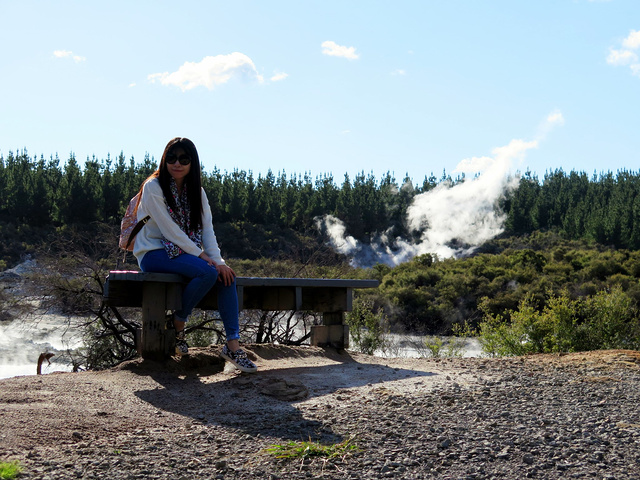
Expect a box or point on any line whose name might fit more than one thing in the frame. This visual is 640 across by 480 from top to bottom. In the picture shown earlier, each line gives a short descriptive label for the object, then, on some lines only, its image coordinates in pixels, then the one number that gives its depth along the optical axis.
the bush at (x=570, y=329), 8.65
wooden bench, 5.09
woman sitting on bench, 4.92
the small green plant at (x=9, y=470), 2.68
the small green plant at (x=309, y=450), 3.09
